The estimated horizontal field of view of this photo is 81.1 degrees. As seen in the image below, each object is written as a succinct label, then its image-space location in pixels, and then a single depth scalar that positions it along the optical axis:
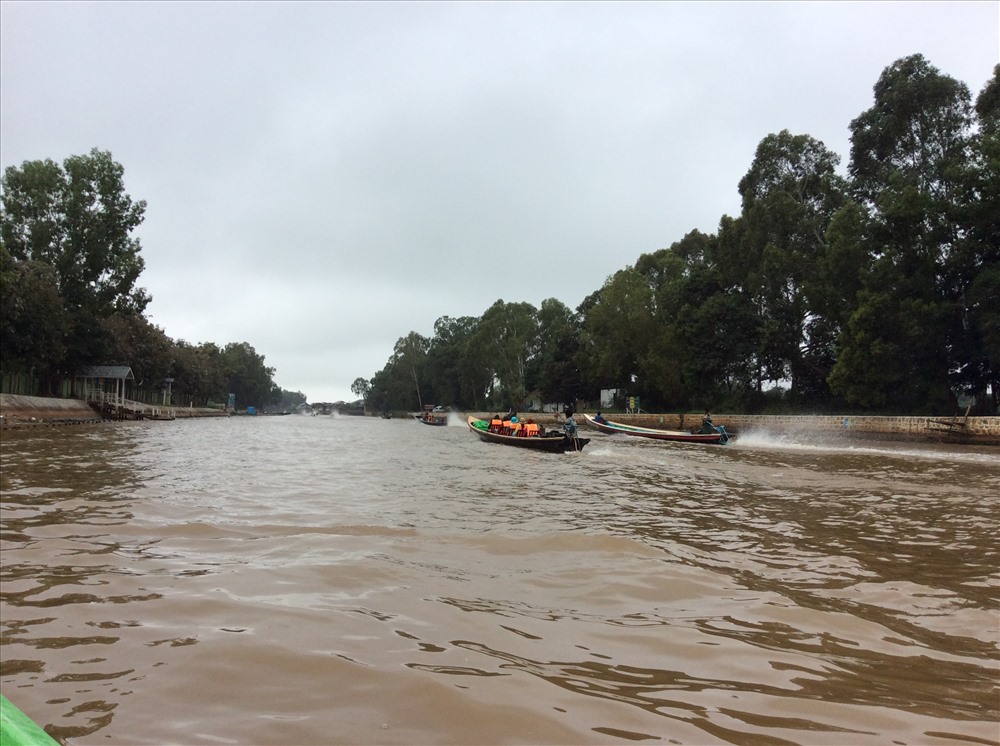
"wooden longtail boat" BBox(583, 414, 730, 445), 26.62
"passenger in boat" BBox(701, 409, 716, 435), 28.12
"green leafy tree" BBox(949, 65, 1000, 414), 27.41
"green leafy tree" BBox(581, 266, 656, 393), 53.78
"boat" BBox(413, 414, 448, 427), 62.19
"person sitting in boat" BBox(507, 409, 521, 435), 24.78
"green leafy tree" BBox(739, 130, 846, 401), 39.53
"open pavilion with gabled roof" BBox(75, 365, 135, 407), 49.41
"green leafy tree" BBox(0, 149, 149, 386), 44.38
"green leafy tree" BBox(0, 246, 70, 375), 35.03
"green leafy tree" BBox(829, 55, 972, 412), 30.12
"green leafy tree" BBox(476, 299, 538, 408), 76.69
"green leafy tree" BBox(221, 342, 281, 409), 124.31
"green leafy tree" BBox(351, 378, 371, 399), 184.62
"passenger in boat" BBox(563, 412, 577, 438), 21.72
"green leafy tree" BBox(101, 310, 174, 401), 51.38
